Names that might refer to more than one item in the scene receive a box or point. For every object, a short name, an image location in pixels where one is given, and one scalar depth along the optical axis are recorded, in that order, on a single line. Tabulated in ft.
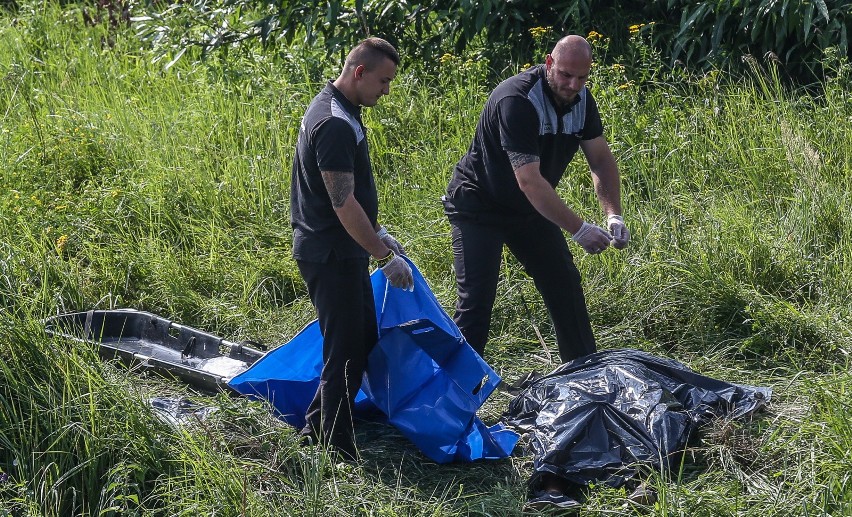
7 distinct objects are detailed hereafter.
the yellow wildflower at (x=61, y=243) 41.68
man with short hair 26.84
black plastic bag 27.09
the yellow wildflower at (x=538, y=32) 48.78
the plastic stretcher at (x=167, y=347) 34.32
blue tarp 28.99
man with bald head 30.27
